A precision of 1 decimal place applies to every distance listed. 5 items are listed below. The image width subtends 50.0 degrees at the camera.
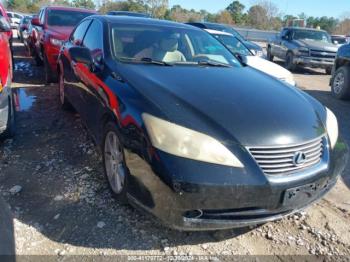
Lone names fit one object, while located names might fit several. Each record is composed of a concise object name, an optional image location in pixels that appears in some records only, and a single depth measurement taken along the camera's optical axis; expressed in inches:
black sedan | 95.4
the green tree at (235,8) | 2571.9
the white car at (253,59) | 285.9
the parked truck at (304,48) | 510.0
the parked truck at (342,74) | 318.0
